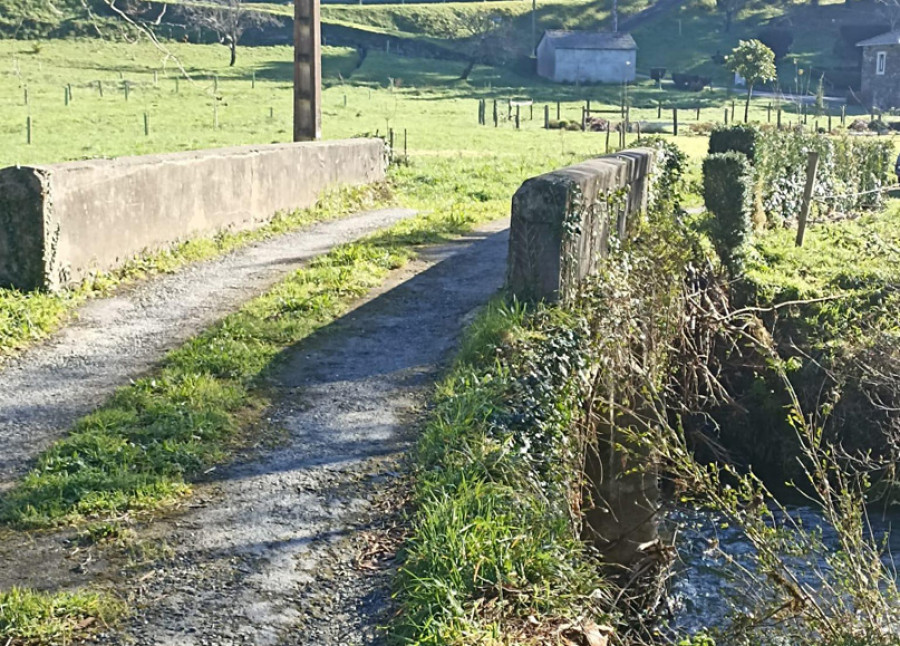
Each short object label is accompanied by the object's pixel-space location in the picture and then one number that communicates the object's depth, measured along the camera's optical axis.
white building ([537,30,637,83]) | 73.12
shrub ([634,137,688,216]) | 13.79
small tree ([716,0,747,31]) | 84.56
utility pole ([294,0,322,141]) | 16.22
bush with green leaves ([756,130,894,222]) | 18.69
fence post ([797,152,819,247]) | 17.11
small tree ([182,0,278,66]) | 53.31
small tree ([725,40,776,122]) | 42.47
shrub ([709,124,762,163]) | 17.16
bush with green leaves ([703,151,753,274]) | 14.66
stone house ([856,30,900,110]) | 63.25
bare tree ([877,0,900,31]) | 78.09
